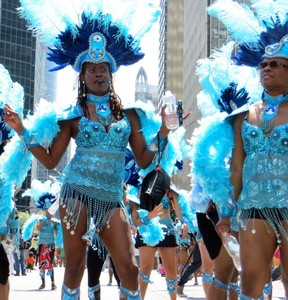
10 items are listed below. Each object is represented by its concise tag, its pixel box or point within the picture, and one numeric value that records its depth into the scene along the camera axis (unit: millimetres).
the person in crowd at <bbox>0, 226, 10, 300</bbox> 5672
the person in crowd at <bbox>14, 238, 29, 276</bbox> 22605
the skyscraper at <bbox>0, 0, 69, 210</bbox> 96375
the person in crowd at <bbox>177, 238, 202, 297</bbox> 10164
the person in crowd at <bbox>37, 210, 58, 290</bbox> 13940
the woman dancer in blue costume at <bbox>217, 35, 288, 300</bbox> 4281
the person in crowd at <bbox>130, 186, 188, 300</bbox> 7742
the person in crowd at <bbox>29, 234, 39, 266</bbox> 27347
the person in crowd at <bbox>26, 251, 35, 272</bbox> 30591
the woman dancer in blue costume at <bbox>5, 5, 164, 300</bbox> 4723
